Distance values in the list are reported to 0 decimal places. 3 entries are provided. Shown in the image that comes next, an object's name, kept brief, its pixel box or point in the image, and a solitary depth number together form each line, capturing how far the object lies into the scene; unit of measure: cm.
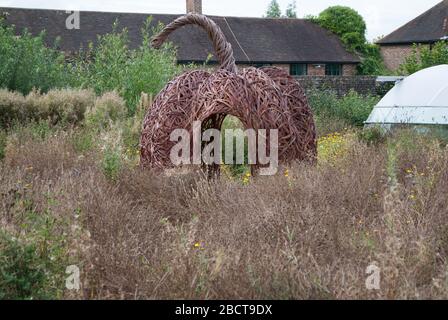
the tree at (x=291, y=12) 6062
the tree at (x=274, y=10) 6128
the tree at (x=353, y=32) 3875
